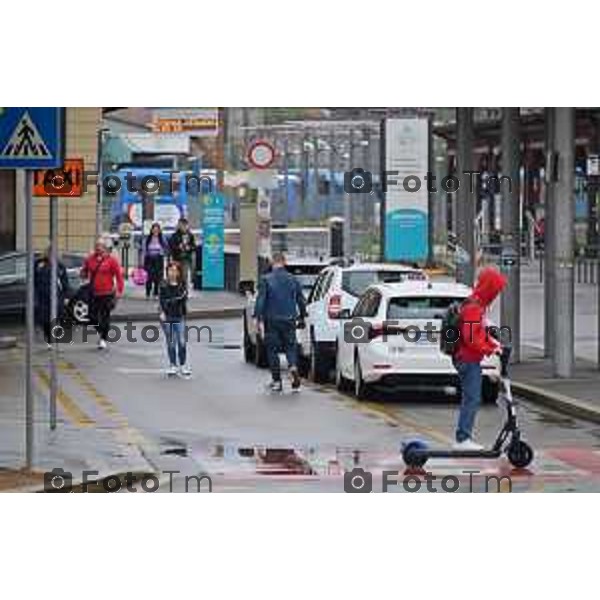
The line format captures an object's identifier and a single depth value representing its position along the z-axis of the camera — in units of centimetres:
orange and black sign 1501
